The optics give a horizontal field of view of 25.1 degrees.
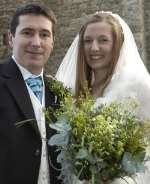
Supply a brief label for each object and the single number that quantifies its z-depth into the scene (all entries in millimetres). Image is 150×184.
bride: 2571
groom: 2192
